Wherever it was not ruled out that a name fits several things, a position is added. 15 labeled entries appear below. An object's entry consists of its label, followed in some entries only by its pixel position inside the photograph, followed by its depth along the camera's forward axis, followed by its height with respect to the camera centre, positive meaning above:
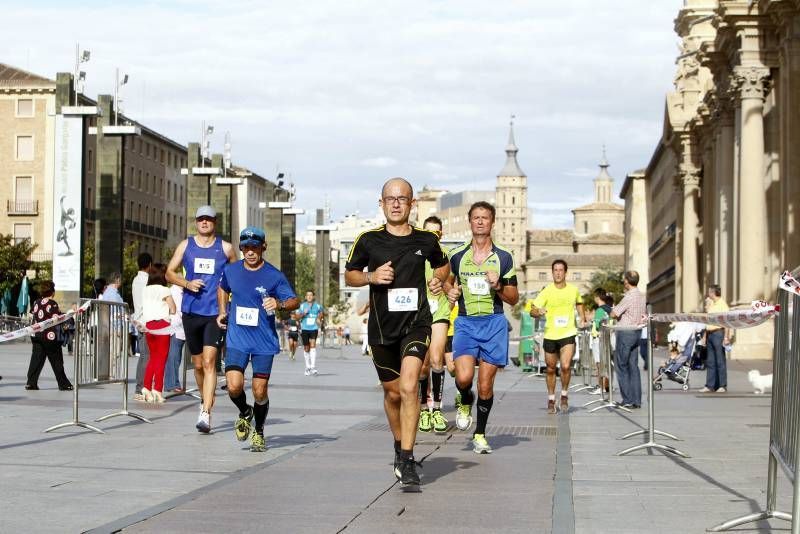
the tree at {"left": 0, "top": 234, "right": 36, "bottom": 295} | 84.81 +2.89
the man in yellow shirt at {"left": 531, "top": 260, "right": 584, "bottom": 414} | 19.47 -0.10
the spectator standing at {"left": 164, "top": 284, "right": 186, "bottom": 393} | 22.00 -0.60
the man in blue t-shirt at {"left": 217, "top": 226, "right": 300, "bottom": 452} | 13.17 -0.05
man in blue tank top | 14.80 +0.25
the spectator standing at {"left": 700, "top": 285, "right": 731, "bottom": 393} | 26.08 -0.65
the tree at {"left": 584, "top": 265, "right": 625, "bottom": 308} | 151.32 +3.31
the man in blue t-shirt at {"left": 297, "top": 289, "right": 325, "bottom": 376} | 32.81 -0.26
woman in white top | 19.92 -0.21
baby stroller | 28.25 -0.83
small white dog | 24.91 -1.03
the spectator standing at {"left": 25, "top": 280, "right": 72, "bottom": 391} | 21.89 -0.41
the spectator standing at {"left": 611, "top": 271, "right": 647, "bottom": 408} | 21.06 -0.48
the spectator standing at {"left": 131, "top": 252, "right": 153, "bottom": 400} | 20.81 +0.26
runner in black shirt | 10.53 +0.13
